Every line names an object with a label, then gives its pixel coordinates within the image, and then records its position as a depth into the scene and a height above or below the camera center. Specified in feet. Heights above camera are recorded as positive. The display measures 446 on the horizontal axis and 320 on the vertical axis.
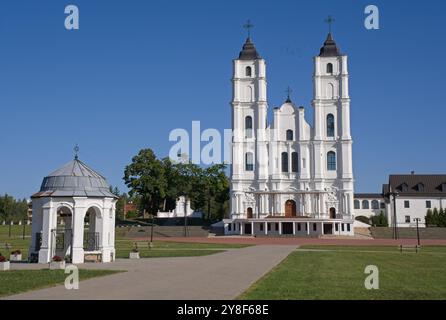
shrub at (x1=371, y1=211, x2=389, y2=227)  271.28 -1.01
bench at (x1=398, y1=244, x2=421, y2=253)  132.46 -7.70
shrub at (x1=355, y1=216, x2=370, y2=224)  299.77 +0.11
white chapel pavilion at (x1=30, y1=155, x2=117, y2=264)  92.84 +0.85
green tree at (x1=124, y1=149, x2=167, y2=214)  289.33 +22.44
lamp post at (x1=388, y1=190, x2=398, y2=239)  221.05 -5.81
